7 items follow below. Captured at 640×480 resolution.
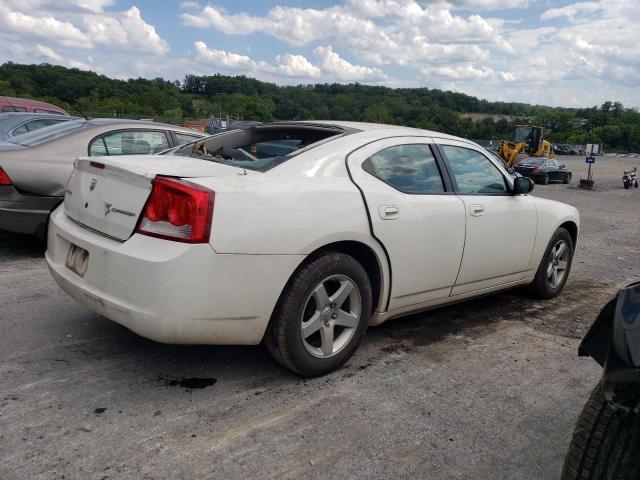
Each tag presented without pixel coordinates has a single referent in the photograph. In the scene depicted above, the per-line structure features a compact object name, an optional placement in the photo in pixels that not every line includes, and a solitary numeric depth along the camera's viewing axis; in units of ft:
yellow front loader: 116.06
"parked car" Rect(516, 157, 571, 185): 88.38
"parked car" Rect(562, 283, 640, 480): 5.62
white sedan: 9.13
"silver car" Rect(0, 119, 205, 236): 17.95
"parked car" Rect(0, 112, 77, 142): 28.89
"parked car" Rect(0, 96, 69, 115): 45.75
